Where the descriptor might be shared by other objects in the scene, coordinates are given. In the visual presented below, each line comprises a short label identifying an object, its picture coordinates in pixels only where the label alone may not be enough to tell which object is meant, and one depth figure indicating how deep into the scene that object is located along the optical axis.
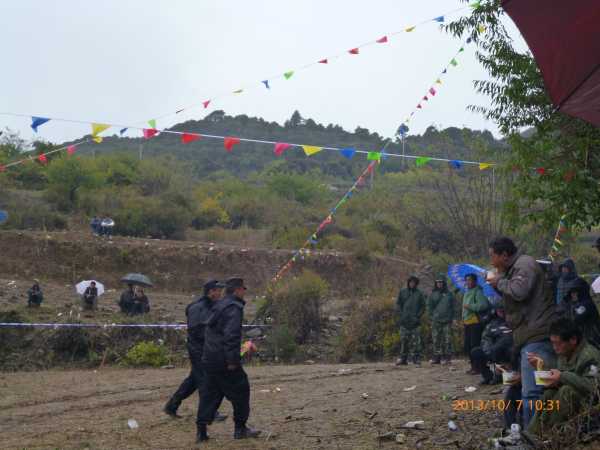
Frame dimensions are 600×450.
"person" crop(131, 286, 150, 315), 18.75
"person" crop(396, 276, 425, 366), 14.82
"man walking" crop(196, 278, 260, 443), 8.27
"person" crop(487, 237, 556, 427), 6.40
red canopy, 5.75
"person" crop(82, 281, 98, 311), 19.16
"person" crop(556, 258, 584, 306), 9.81
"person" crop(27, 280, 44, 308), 18.92
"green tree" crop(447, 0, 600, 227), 8.39
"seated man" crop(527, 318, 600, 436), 6.14
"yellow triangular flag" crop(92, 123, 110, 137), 13.07
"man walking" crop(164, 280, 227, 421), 9.33
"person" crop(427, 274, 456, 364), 14.35
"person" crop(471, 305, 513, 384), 8.48
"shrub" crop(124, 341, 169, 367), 16.67
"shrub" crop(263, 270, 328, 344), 19.05
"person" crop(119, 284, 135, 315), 18.72
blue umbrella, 13.40
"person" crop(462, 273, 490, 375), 12.45
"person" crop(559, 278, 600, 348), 8.62
